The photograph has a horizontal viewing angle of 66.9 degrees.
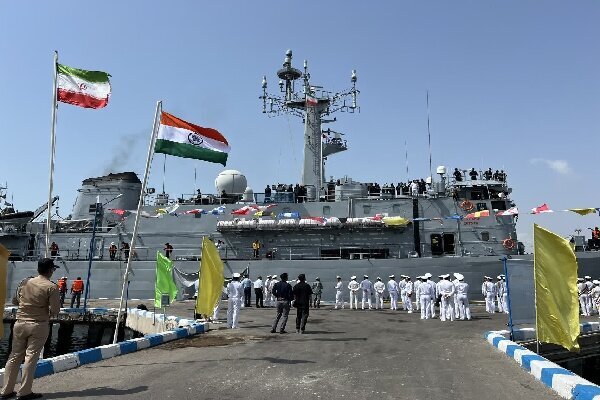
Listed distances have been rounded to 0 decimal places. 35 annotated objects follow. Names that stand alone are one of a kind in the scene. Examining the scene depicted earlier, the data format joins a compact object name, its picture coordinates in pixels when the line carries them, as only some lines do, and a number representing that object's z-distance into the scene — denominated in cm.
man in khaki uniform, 517
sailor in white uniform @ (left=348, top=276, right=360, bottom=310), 1830
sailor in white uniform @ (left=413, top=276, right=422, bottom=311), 1575
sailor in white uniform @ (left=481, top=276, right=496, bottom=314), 1631
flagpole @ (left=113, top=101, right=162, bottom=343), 875
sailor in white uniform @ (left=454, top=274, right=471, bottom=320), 1417
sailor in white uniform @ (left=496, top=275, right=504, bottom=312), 1664
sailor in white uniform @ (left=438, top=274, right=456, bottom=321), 1409
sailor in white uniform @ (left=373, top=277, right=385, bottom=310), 1795
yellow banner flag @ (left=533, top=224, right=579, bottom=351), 693
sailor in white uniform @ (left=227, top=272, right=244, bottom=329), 1207
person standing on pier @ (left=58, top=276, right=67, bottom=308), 1980
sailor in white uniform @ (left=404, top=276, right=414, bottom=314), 1680
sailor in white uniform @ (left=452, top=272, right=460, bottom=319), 1465
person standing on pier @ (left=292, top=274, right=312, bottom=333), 1112
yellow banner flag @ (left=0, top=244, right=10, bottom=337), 530
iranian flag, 950
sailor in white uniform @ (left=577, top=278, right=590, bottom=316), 1667
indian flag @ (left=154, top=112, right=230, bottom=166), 942
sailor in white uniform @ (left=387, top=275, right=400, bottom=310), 1834
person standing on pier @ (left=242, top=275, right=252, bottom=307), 1916
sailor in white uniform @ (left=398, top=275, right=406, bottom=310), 1734
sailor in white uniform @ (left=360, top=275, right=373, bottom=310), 1833
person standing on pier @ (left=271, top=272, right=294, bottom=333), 1100
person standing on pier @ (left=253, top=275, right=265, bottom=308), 1919
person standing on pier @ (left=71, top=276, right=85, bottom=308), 1884
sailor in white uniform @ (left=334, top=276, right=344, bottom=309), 1859
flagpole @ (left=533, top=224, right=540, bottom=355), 708
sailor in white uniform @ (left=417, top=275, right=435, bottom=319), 1492
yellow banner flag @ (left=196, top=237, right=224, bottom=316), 1066
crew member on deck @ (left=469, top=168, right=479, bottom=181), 2219
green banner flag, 1219
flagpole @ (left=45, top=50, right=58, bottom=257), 834
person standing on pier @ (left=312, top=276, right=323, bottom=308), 1884
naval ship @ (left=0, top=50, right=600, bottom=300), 2081
